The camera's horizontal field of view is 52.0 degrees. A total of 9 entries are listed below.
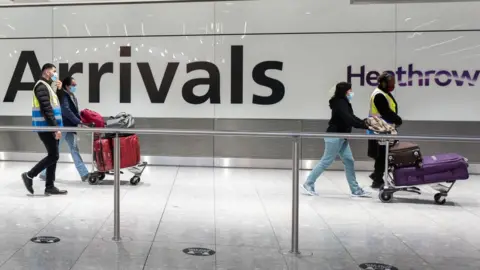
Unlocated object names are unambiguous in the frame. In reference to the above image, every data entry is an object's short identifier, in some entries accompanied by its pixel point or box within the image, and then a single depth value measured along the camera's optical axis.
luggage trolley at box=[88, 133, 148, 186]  6.70
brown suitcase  5.71
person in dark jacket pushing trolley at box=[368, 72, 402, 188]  6.21
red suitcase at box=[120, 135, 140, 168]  6.58
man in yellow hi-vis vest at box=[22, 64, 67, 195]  6.02
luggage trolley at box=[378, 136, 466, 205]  5.84
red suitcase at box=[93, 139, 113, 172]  6.65
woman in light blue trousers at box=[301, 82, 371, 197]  6.02
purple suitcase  5.77
